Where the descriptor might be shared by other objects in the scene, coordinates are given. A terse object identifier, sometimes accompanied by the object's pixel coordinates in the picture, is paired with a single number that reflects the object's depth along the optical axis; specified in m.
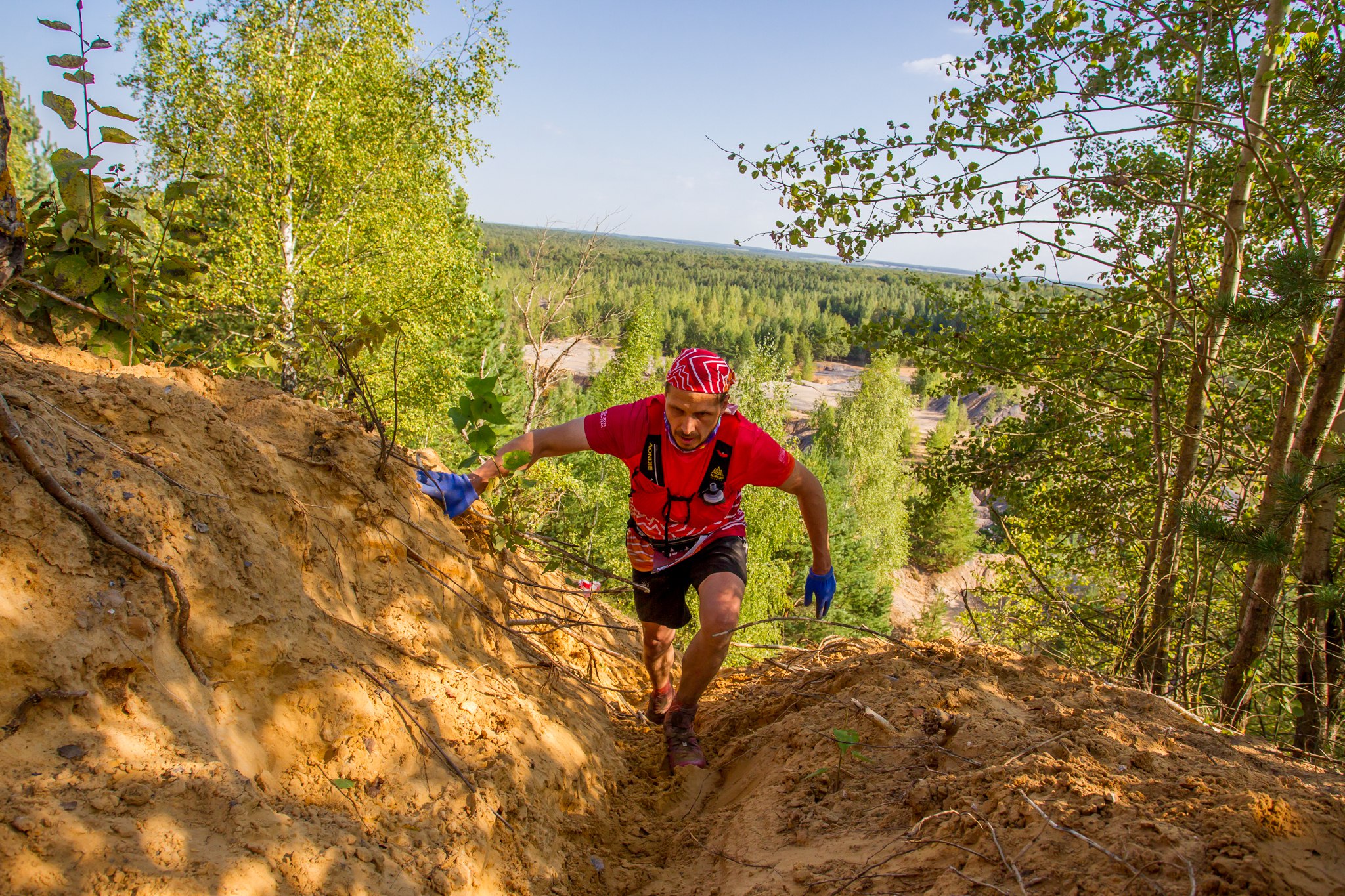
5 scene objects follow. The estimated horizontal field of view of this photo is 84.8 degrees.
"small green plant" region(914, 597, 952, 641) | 21.95
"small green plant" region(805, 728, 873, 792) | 2.46
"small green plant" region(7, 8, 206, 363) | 2.71
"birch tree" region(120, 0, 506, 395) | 11.93
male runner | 2.91
